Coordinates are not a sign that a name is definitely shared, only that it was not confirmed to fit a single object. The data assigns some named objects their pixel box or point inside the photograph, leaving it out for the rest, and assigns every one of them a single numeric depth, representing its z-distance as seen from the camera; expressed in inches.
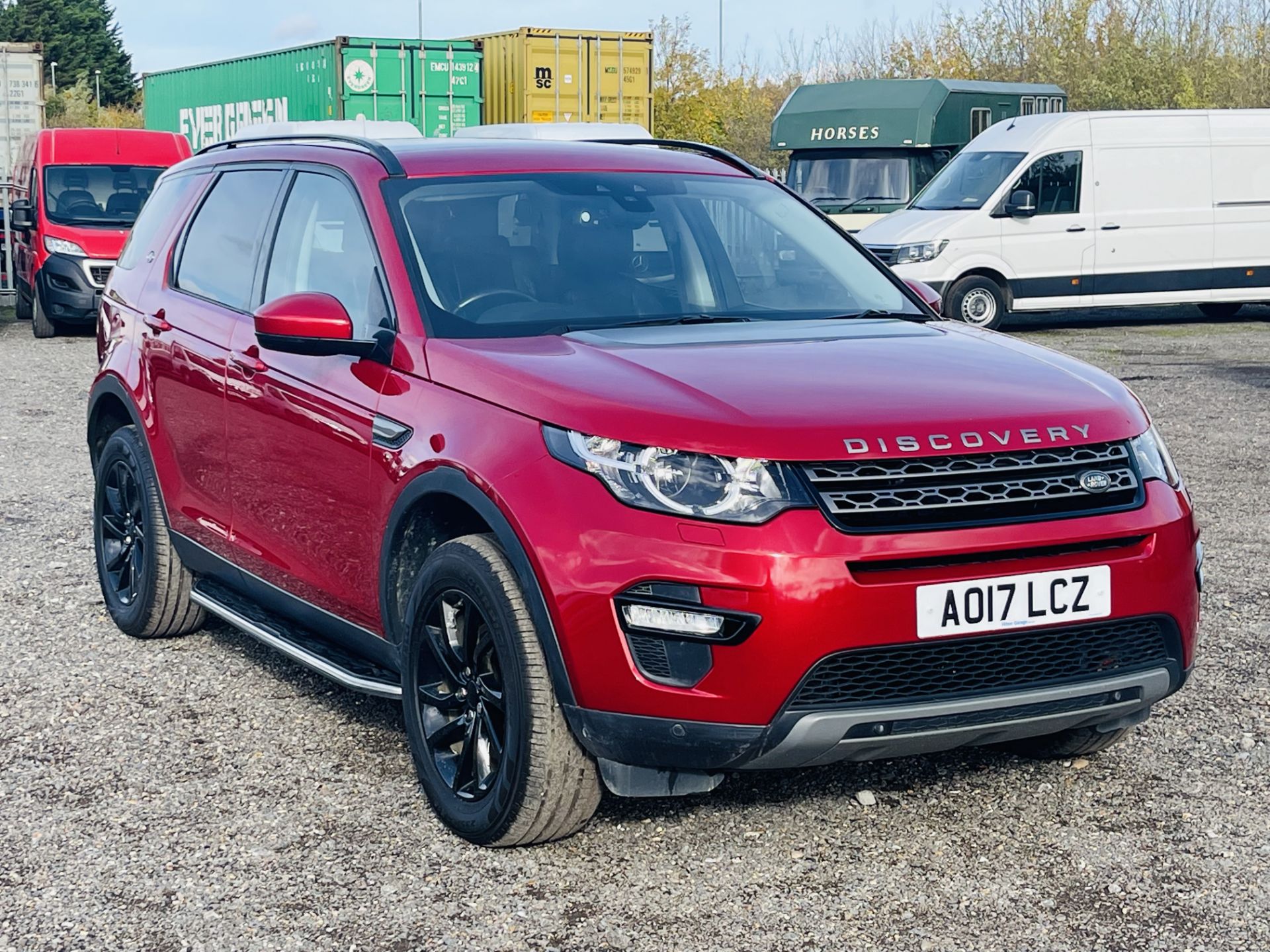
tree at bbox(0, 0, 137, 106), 3570.4
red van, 722.8
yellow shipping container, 949.2
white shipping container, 901.2
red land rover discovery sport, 140.3
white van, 709.9
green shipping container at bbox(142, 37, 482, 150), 938.1
